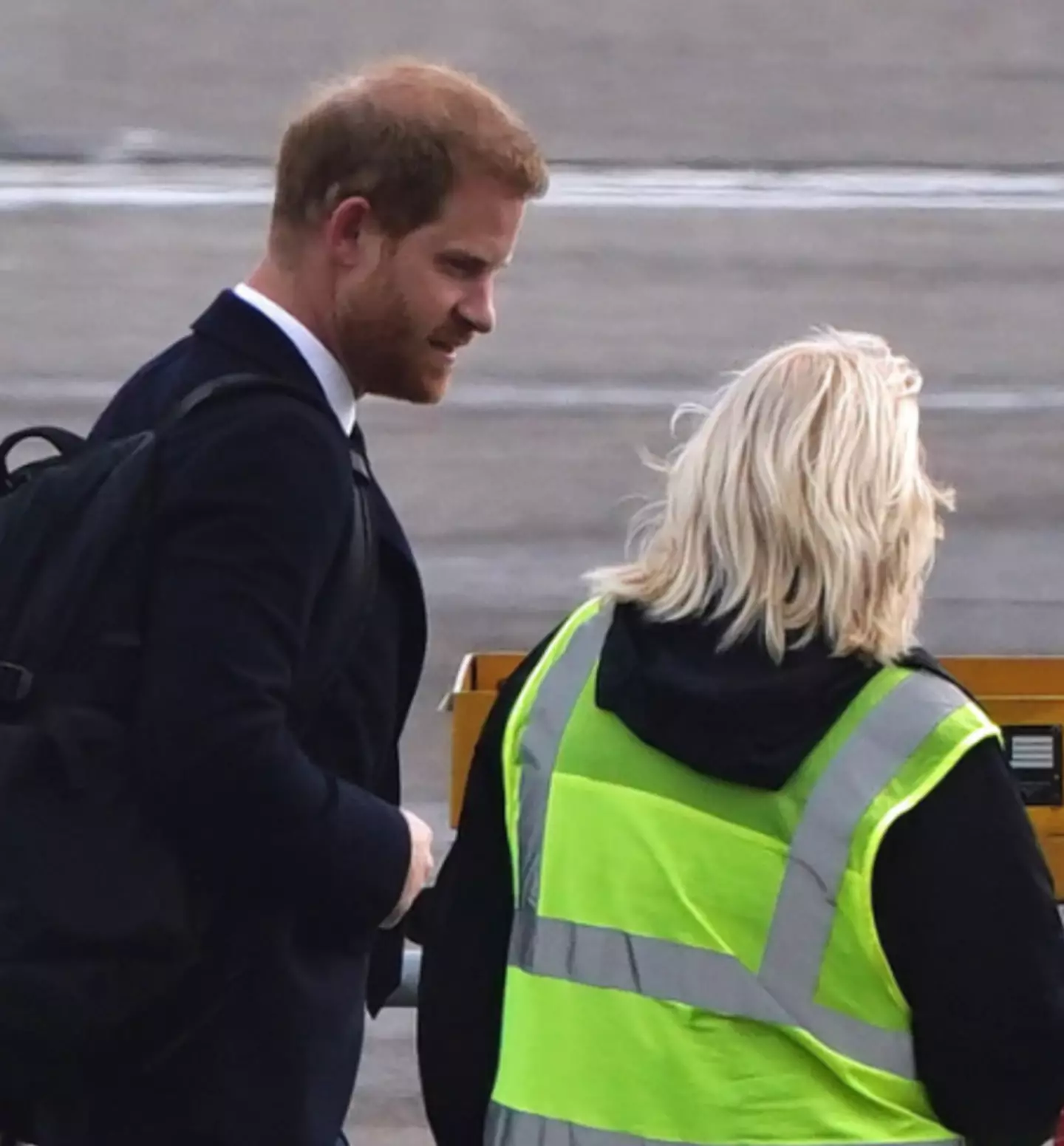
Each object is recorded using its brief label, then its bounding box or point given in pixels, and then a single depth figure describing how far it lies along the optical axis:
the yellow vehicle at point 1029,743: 18.33
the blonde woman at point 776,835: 17.51
